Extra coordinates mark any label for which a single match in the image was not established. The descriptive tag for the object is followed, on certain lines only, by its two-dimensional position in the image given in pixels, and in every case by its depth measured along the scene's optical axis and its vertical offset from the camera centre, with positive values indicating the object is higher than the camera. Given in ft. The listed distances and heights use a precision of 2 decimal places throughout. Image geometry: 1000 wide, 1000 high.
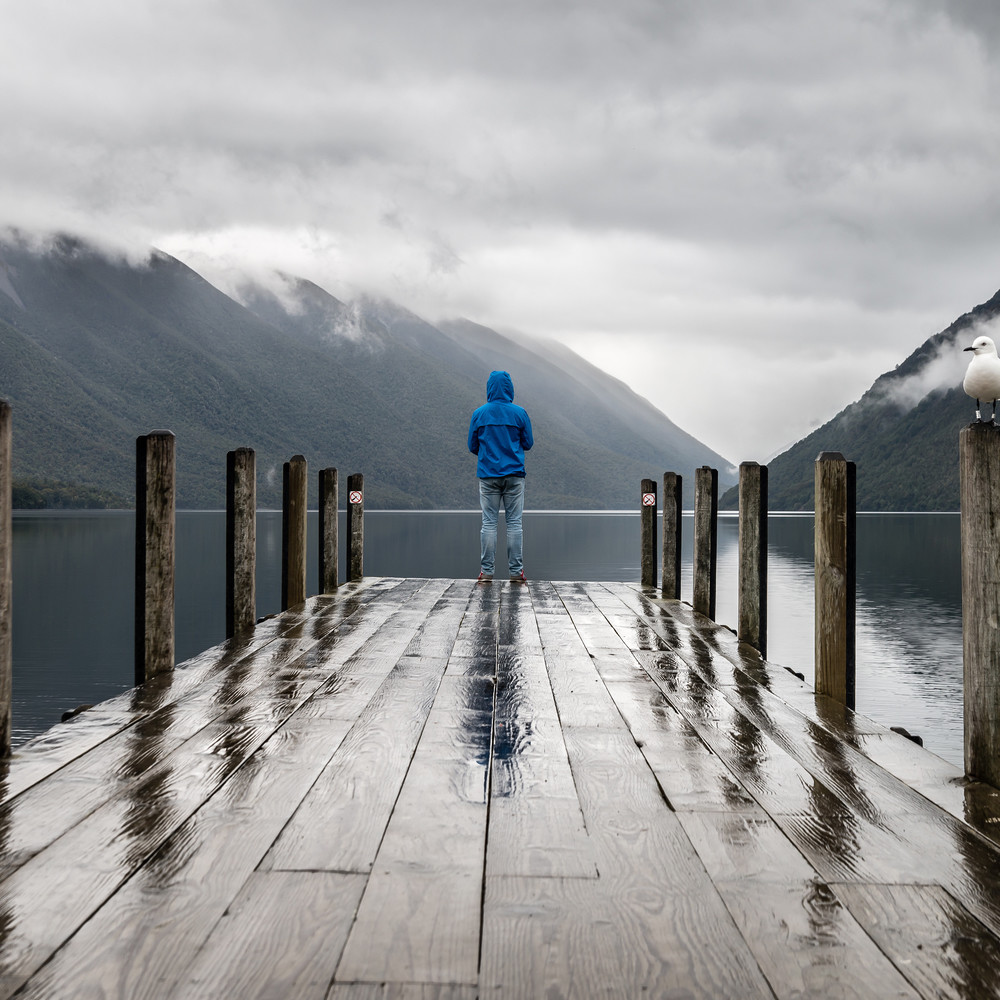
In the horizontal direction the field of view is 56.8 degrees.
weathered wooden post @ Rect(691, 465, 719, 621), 24.41 -0.77
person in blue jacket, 28.17 +1.67
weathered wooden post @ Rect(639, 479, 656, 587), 31.71 -0.82
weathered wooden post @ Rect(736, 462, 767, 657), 18.81 -0.98
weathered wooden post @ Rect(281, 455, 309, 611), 23.98 -0.68
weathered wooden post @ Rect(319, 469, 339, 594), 28.30 -0.67
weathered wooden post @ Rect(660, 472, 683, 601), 27.96 -0.87
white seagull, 14.19 +2.05
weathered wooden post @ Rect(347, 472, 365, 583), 30.63 -0.56
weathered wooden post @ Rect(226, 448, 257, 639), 19.58 -0.63
